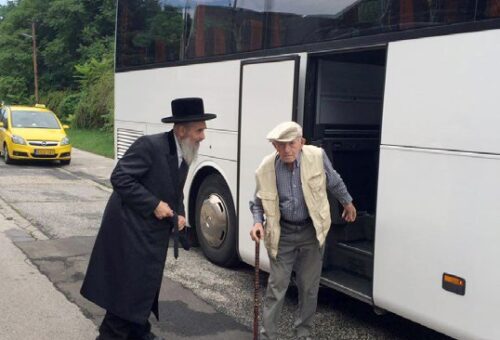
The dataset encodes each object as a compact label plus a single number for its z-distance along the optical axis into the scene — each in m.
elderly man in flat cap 4.40
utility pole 43.56
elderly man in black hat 4.02
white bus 3.76
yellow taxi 16.70
